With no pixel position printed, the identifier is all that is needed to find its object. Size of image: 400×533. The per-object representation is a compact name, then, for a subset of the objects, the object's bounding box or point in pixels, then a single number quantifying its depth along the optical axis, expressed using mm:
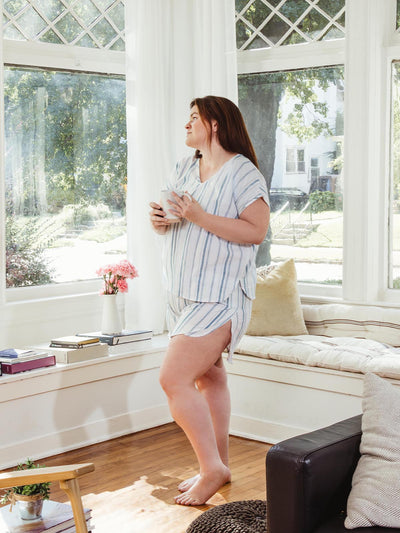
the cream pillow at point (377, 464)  2020
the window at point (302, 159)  4781
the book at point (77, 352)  4059
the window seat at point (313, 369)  3885
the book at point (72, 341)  4121
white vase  4363
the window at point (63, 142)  4438
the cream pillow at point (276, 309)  4465
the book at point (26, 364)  3777
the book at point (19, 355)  3797
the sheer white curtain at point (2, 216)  4129
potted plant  2258
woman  3264
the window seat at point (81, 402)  3812
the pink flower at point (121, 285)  4375
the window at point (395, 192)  4531
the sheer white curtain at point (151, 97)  4758
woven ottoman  2619
